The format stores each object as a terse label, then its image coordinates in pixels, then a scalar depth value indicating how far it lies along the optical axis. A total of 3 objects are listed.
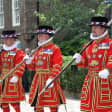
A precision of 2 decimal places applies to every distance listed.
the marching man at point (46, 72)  9.52
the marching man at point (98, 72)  8.09
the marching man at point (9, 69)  10.61
